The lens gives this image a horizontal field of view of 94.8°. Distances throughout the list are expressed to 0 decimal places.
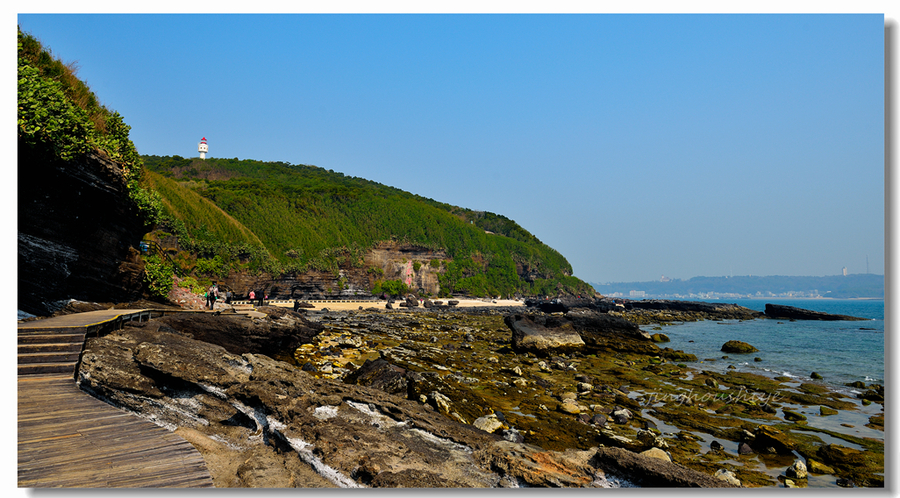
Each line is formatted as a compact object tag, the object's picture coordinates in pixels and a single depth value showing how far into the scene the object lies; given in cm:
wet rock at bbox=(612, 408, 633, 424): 971
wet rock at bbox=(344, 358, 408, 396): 1007
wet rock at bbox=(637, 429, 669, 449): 814
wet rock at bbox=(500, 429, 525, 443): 766
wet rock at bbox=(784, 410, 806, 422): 1051
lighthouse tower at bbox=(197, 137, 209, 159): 12006
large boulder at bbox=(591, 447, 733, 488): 428
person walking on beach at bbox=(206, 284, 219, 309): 2158
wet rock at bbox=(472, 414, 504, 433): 823
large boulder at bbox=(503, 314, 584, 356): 1944
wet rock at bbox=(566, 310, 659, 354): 2173
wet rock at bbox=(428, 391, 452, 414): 871
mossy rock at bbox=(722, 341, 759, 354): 2317
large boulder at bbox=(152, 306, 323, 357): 1345
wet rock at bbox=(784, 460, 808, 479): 703
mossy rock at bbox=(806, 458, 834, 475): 732
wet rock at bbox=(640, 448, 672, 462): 723
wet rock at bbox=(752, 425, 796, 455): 814
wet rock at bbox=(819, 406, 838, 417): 1110
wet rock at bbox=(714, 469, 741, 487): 660
